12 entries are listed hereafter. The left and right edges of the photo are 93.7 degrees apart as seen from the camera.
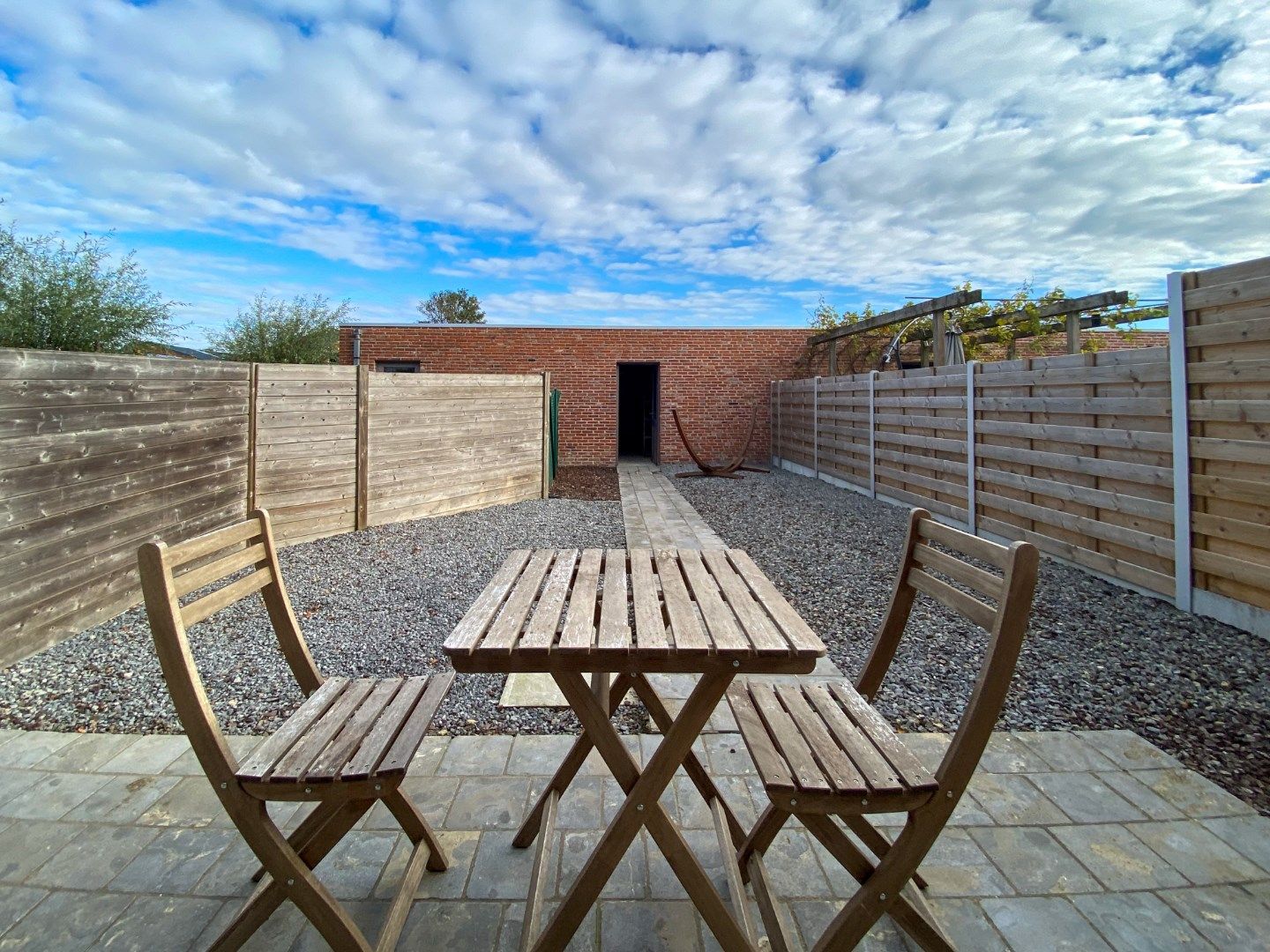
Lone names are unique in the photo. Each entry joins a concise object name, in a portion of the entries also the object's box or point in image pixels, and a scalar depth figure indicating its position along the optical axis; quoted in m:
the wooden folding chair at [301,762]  1.16
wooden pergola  7.52
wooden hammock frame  10.96
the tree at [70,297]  7.03
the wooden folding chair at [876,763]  1.11
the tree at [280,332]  12.95
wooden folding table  1.15
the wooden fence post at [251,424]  4.97
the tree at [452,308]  32.84
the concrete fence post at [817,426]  10.02
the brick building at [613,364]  13.20
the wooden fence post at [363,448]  5.76
